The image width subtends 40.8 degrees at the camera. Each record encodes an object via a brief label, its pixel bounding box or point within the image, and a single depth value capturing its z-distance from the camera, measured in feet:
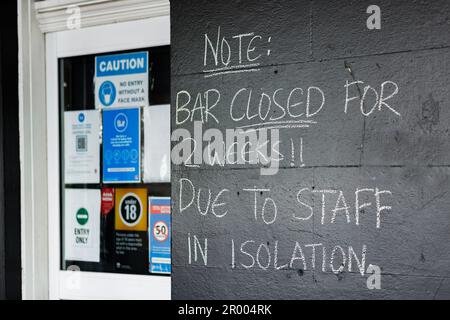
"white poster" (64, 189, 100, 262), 13.52
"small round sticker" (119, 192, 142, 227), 13.04
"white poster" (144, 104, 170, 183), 12.76
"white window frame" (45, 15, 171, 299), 12.80
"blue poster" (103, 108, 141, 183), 13.01
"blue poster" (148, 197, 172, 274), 12.67
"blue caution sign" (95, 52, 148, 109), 13.03
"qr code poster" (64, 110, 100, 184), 13.55
